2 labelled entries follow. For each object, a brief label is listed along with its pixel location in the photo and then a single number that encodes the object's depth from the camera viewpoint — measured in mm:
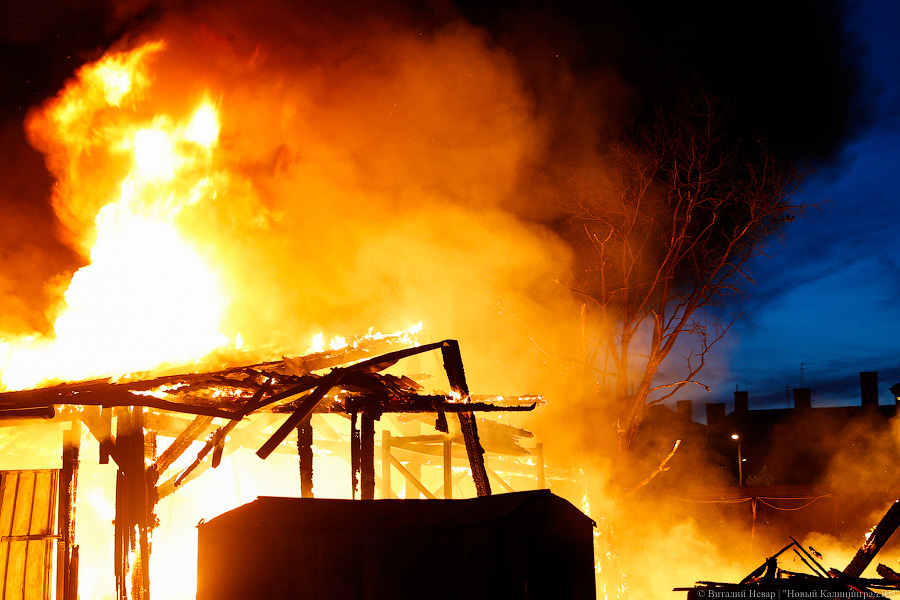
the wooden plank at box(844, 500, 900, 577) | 11641
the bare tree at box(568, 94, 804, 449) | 18062
